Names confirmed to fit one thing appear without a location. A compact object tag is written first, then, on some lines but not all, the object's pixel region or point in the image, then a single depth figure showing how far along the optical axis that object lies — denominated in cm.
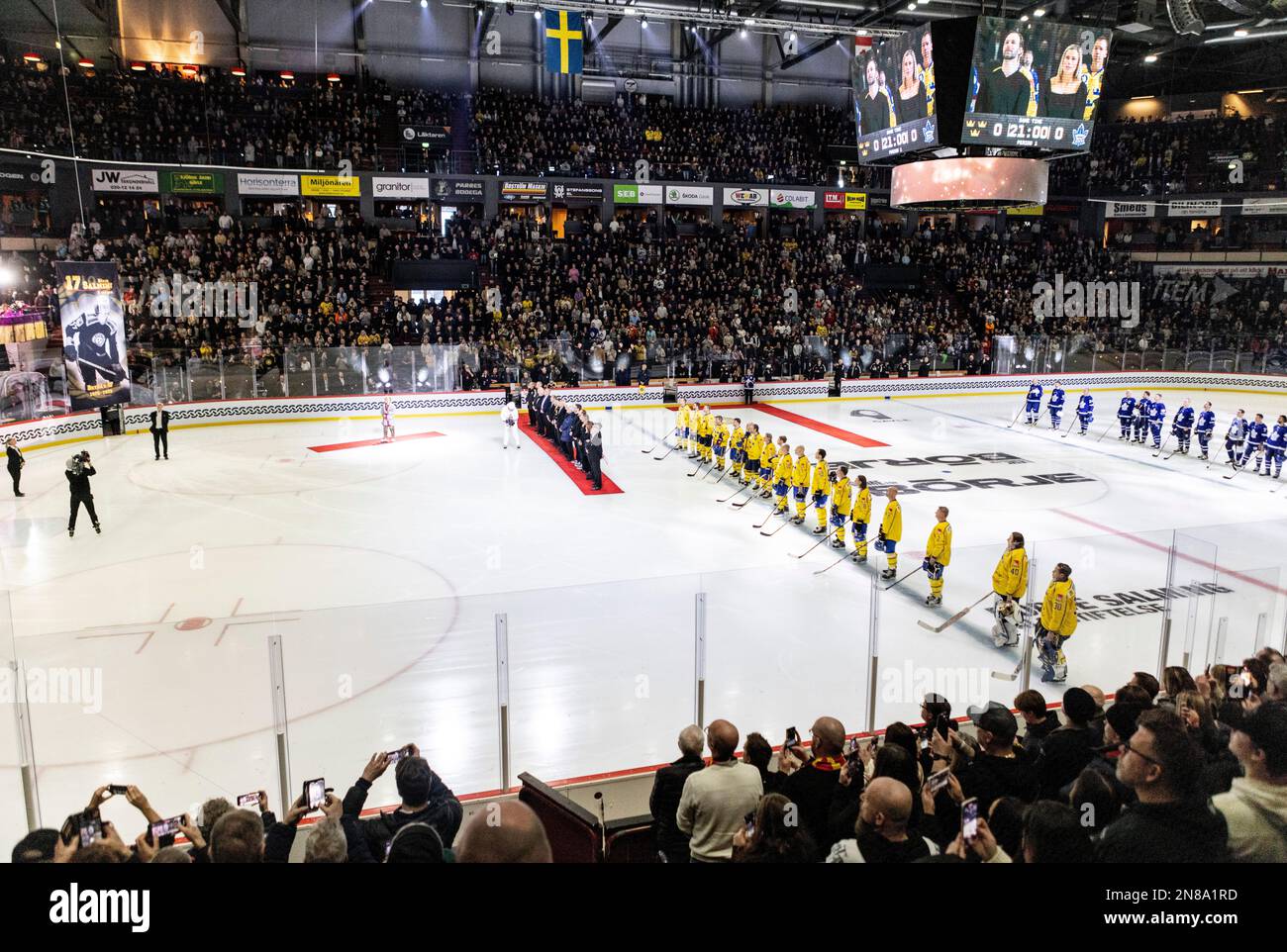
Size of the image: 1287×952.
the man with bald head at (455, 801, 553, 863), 252
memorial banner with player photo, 1995
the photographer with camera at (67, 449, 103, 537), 1282
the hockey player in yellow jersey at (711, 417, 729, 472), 1736
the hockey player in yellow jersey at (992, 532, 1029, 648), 816
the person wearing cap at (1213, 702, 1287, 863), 303
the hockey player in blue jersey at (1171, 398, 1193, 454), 1972
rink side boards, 2141
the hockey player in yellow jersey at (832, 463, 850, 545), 1233
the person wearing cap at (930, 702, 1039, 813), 398
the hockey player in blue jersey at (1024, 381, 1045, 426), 2345
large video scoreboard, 1434
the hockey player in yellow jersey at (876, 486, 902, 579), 1075
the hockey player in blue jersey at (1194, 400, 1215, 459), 1873
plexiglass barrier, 529
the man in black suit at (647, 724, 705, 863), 415
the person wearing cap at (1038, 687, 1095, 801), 417
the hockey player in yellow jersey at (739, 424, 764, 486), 1549
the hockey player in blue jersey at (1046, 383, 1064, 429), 2264
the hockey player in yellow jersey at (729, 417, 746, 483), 1628
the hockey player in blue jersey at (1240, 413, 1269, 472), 1772
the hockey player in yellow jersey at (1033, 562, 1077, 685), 766
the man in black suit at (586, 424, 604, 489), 1628
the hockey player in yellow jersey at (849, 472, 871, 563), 1169
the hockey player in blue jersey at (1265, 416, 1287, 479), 1720
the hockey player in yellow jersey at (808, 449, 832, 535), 1331
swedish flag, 2338
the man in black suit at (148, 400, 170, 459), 1848
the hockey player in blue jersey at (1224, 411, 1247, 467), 1819
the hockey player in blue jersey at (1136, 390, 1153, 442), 2103
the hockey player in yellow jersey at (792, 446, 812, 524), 1382
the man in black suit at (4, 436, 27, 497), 1485
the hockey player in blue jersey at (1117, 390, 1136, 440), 2150
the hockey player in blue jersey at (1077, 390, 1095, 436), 2244
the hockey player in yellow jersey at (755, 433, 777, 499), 1526
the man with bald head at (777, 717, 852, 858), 400
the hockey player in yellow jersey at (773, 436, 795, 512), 1411
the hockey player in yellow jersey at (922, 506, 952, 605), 936
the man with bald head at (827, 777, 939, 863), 310
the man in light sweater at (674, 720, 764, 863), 385
